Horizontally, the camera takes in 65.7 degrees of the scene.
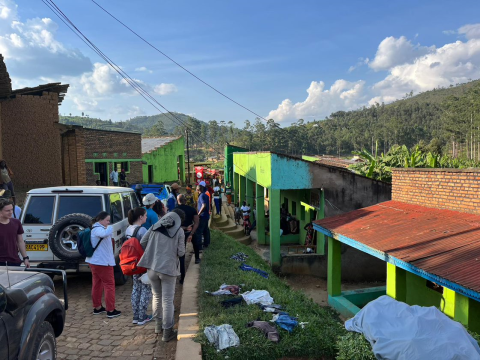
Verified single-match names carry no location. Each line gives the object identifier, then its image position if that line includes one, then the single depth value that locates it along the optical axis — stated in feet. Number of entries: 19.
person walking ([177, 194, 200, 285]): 23.95
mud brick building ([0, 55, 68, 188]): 47.19
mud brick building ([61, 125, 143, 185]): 52.85
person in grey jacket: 15.28
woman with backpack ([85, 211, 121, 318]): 17.74
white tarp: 12.35
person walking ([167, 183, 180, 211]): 31.71
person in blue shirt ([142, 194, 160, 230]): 23.06
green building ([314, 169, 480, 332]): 17.69
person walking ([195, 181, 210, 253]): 28.37
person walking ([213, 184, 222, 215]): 63.41
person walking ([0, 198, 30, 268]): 16.80
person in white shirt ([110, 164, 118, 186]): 69.50
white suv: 20.45
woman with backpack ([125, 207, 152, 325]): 17.28
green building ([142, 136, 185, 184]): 108.99
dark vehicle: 9.36
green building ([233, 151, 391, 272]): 44.62
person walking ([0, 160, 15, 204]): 35.50
